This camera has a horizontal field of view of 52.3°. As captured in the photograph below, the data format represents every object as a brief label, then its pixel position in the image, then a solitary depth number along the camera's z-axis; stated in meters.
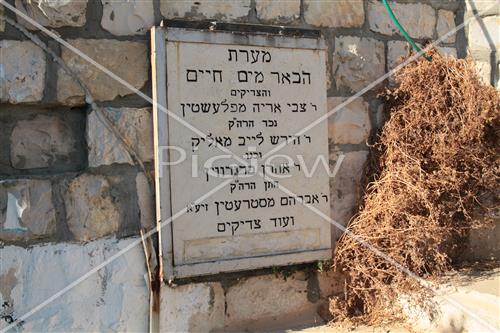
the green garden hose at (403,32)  3.04
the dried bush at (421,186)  2.71
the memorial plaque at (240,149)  2.46
